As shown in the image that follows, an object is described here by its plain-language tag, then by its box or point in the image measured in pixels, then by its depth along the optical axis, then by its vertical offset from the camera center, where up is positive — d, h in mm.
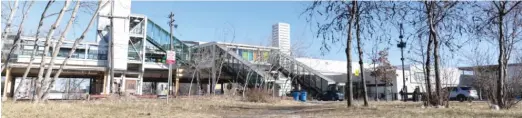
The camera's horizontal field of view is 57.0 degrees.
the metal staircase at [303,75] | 40656 +964
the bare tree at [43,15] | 16031 +2431
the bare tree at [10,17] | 15672 +2350
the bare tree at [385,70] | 47250 +1573
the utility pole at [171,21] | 37781 +5226
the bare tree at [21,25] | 17322 +2262
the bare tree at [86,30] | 16109 +1949
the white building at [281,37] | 46409 +5125
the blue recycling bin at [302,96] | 31916 -652
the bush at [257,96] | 22406 -444
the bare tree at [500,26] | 15070 +1935
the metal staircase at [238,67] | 37500 +1743
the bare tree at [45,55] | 15305 +1029
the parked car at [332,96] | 37656 -773
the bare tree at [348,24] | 15406 +2096
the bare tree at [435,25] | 15273 +2009
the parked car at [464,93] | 36219 -577
